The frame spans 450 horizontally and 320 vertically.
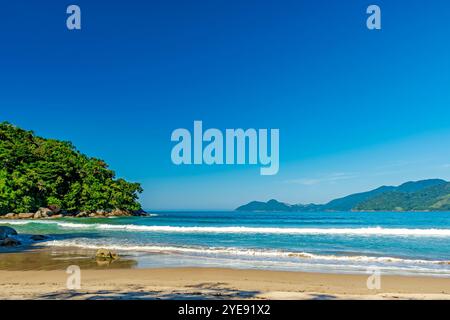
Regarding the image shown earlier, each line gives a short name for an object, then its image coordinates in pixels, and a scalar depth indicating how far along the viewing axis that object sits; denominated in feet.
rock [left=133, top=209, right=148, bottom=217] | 311.27
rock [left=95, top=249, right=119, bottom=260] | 50.34
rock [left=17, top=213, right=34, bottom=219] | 221.66
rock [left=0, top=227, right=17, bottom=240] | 68.64
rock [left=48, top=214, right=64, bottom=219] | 237.53
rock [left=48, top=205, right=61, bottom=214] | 247.95
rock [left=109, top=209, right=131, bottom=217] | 283.38
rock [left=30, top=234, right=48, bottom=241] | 78.02
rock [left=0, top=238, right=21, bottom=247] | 63.96
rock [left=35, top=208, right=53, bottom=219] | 229.15
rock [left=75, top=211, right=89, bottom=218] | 260.21
